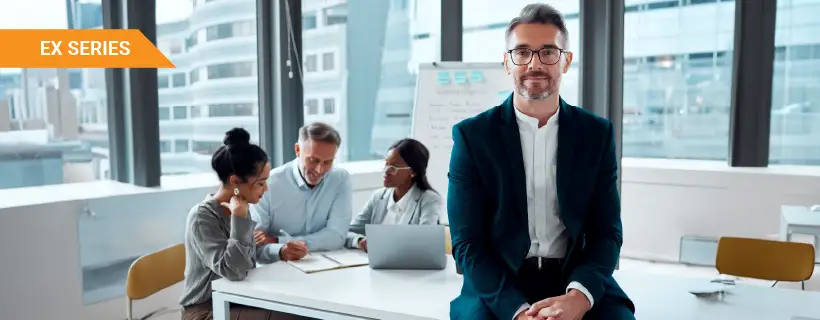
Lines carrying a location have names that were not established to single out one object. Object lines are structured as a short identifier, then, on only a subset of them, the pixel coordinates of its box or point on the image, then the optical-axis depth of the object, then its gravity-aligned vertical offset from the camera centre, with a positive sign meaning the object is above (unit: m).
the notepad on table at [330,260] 2.36 -0.57
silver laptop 2.25 -0.47
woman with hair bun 2.21 -0.39
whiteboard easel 4.14 +0.08
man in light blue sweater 2.88 -0.38
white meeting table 1.85 -0.57
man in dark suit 1.70 -0.22
